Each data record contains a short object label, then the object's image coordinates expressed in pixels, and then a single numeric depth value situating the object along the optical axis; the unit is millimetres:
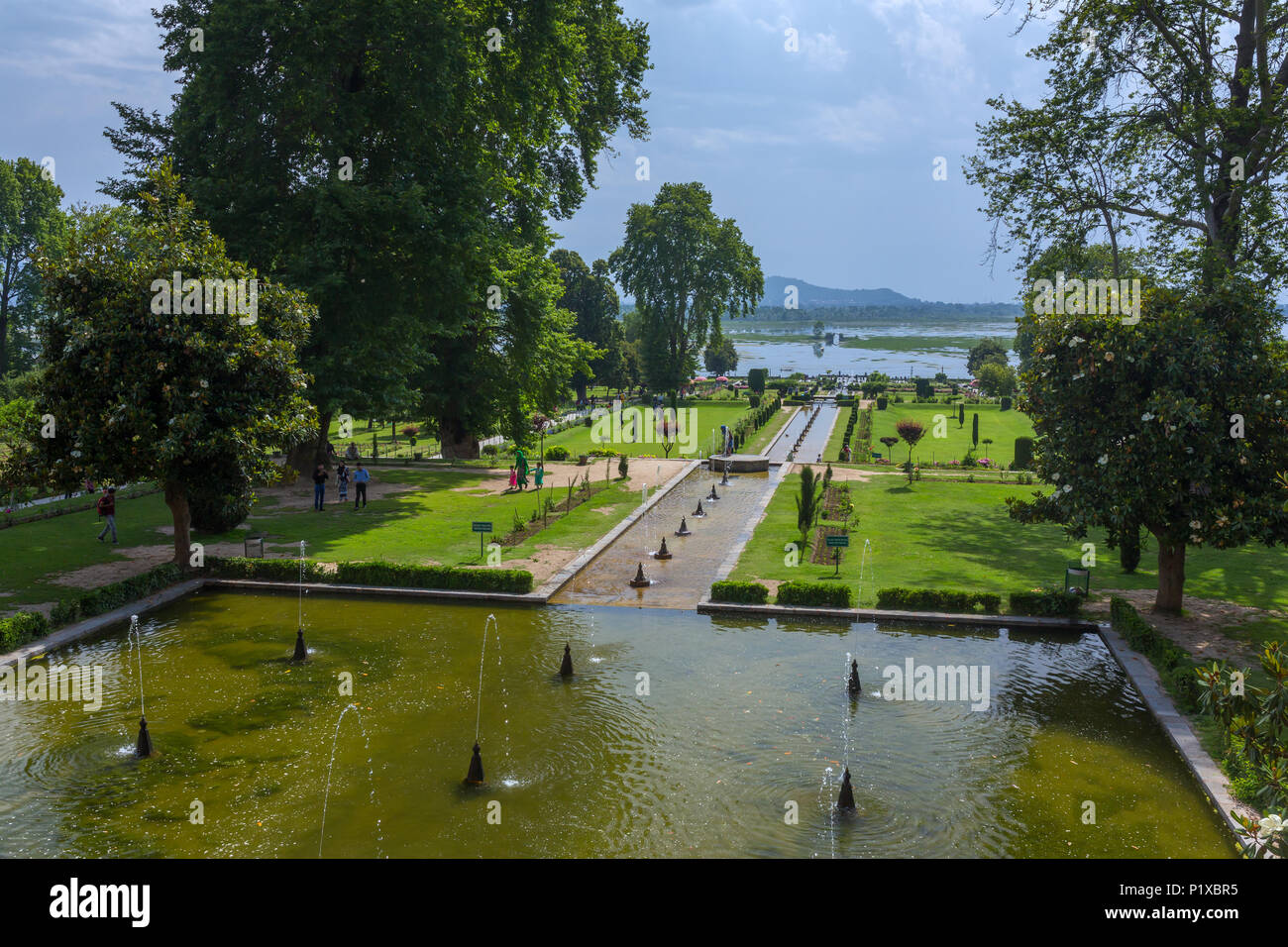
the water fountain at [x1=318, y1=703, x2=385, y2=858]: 10141
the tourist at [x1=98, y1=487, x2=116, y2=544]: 23203
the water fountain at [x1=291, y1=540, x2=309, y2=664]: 16062
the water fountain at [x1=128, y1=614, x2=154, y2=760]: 12156
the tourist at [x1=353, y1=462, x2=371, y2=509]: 28844
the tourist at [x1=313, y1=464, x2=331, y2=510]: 28250
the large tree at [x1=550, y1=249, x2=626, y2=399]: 85875
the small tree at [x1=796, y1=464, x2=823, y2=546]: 25162
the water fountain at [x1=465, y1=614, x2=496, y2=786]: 11398
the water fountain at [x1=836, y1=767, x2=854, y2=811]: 10820
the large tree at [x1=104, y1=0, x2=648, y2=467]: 28000
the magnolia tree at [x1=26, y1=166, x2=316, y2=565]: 18156
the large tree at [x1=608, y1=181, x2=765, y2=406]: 75562
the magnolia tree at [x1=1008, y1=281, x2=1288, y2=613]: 16031
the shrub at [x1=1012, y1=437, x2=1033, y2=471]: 40016
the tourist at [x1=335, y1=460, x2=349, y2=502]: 29372
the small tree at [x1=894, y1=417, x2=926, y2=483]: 40344
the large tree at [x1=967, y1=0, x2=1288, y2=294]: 25750
